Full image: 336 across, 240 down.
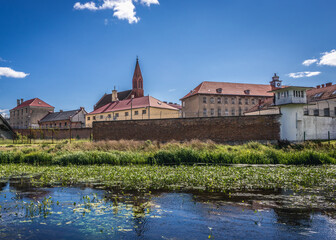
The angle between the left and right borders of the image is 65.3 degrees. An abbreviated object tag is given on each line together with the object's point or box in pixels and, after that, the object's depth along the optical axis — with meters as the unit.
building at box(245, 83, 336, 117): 36.98
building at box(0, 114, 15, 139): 43.28
